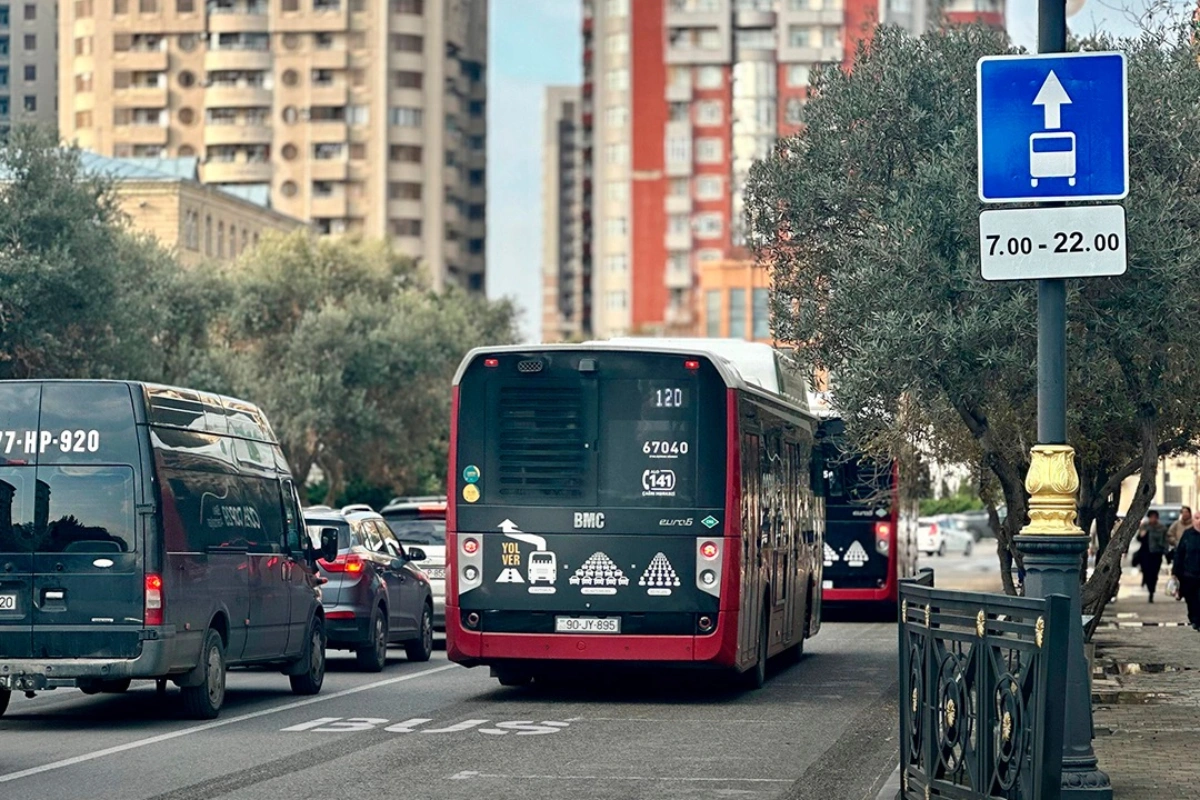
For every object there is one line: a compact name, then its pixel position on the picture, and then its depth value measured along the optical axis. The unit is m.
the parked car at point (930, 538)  76.31
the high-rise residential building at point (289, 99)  139.12
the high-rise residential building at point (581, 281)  175.12
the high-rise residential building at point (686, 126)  153.75
